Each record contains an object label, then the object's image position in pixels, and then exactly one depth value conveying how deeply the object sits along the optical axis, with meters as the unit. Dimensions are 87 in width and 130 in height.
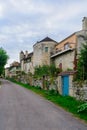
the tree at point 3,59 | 30.72
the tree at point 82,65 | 9.80
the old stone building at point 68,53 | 11.90
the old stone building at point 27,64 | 28.15
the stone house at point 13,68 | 46.41
